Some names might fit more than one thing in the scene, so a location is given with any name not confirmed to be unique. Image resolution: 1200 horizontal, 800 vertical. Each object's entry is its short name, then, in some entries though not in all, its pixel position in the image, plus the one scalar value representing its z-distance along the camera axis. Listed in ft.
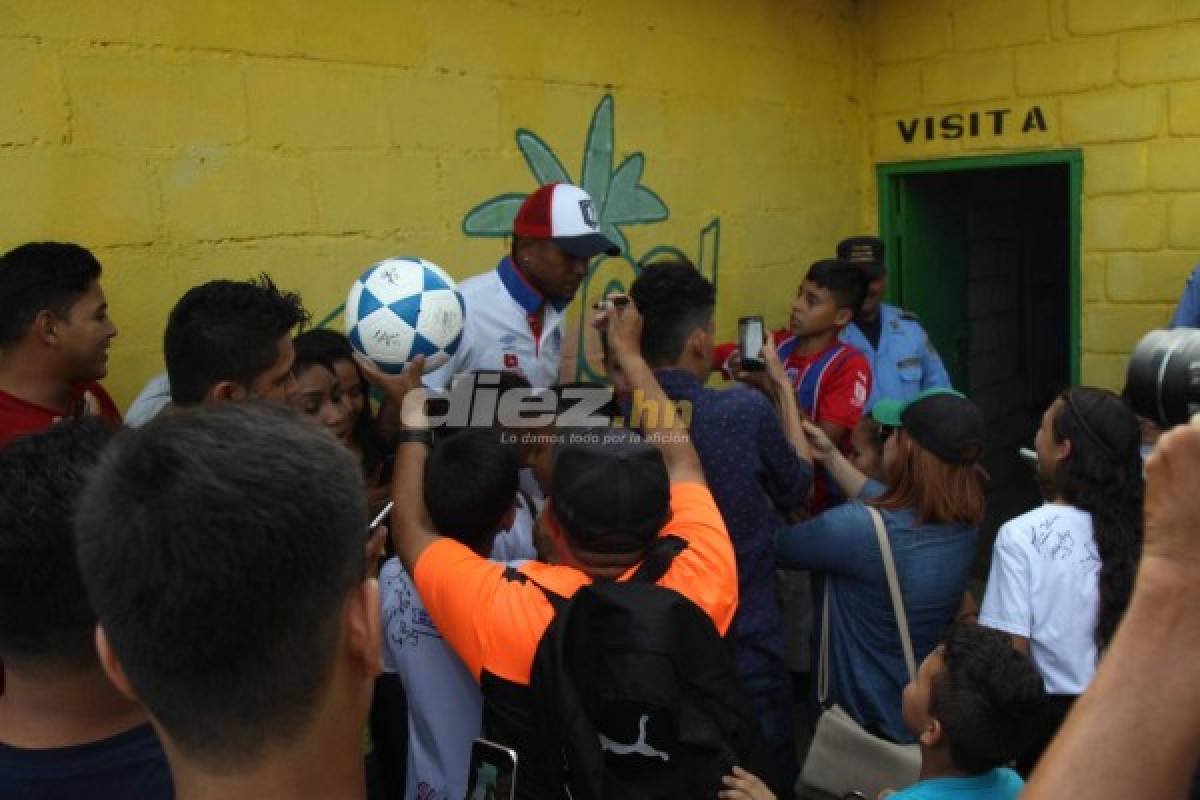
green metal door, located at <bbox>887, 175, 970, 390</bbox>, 20.20
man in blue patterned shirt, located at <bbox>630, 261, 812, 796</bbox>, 9.74
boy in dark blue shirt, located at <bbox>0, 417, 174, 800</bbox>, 4.98
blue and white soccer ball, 9.43
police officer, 15.78
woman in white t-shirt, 8.66
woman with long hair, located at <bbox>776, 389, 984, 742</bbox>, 9.37
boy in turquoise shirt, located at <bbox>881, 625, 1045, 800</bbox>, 6.93
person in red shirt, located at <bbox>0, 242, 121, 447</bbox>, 8.36
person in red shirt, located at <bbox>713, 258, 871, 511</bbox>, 13.58
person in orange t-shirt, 6.58
